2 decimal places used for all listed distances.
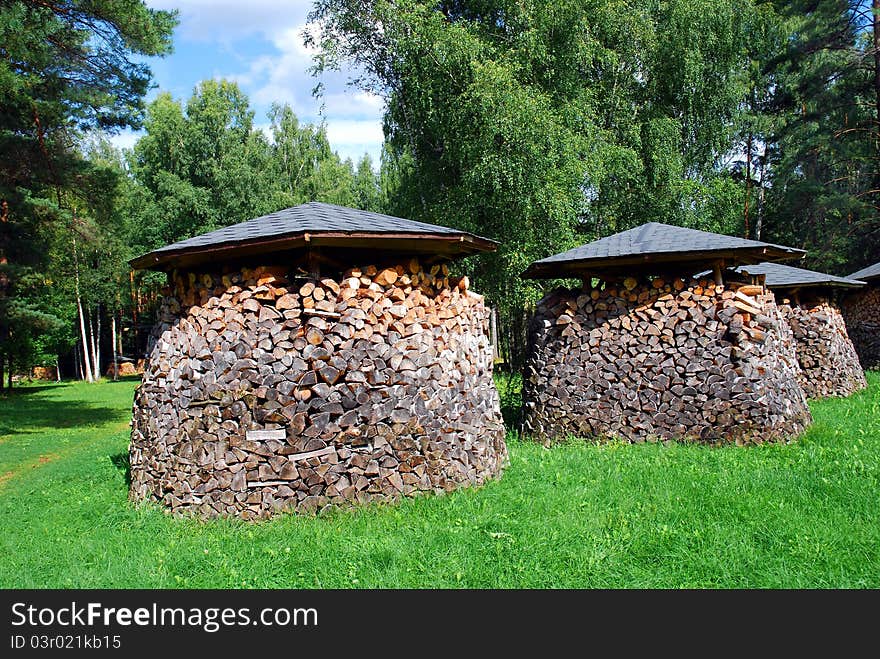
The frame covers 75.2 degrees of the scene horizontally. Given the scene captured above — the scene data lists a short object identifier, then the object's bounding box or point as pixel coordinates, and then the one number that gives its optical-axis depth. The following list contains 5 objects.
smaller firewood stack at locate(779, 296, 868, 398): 11.38
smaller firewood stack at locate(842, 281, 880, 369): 14.69
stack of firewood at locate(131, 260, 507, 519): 4.92
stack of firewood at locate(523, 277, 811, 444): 7.15
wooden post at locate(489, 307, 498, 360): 26.15
